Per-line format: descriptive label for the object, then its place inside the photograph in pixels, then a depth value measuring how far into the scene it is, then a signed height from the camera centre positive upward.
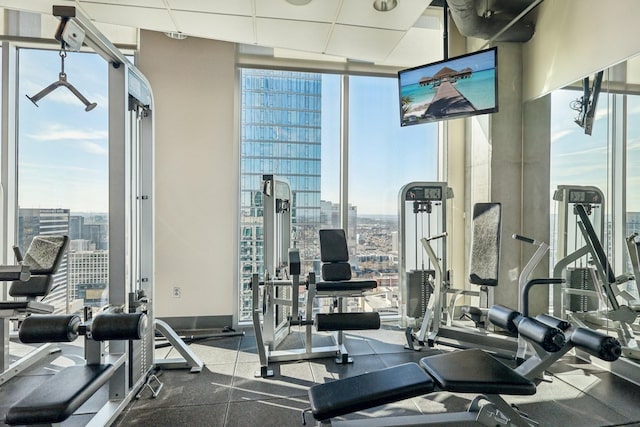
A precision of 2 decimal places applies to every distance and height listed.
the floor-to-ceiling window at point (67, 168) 3.64 +0.50
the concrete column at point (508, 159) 3.69 +0.61
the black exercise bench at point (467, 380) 1.58 -0.85
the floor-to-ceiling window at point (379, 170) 4.20 +0.56
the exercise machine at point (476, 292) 3.22 -0.79
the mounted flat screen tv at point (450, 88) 3.14 +1.25
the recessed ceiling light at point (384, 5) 2.84 +1.80
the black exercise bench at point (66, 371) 1.48 -0.86
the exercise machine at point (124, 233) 1.76 -0.14
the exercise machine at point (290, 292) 2.87 -0.73
